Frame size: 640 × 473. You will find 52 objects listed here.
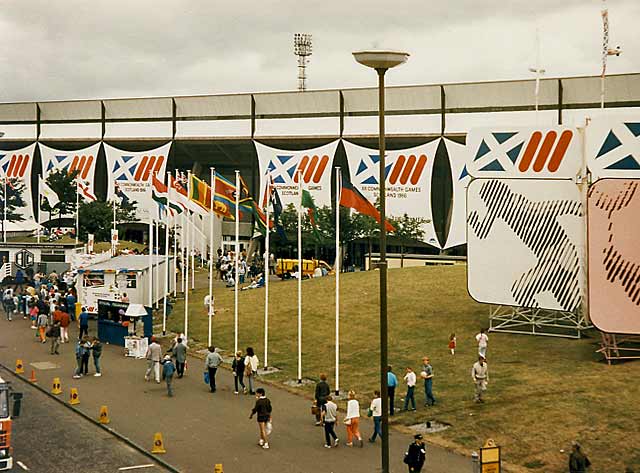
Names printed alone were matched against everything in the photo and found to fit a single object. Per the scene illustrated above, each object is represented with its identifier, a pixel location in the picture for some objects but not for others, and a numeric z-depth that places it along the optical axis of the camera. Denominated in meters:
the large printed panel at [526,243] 30.48
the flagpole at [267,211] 30.69
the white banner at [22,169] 78.31
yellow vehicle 54.16
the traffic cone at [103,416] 22.25
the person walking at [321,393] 21.59
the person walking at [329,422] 20.00
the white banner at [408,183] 62.66
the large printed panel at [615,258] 26.55
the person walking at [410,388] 22.92
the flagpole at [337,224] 25.32
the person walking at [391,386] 22.41
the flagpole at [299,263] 27.22
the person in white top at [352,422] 20.02
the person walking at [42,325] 34.84
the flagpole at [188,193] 34.03
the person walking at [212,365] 25.80
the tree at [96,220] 69.50
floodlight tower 97.50
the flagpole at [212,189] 32.08
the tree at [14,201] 73.00
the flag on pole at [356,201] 26.08
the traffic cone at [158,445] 19.73
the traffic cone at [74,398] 24.34
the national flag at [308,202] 29.80
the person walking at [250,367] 25.30
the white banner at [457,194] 60.46
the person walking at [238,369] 25.86
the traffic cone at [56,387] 25.67
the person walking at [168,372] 25.34
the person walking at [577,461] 16.52
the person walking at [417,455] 17.34
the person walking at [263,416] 20.08
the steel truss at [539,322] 31.30
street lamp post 15.59
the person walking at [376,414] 20.36
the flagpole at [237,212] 30.61
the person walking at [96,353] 28.19
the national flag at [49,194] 57.31
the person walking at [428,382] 23.45
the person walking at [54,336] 31.73
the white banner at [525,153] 30.55
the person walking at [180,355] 27.67
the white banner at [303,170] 65.88
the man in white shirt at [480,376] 23.22
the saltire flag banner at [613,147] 28.78
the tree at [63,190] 71.67
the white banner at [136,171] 73.56
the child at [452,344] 29.25
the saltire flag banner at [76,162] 75.44
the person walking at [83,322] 33.69
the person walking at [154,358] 27.05
